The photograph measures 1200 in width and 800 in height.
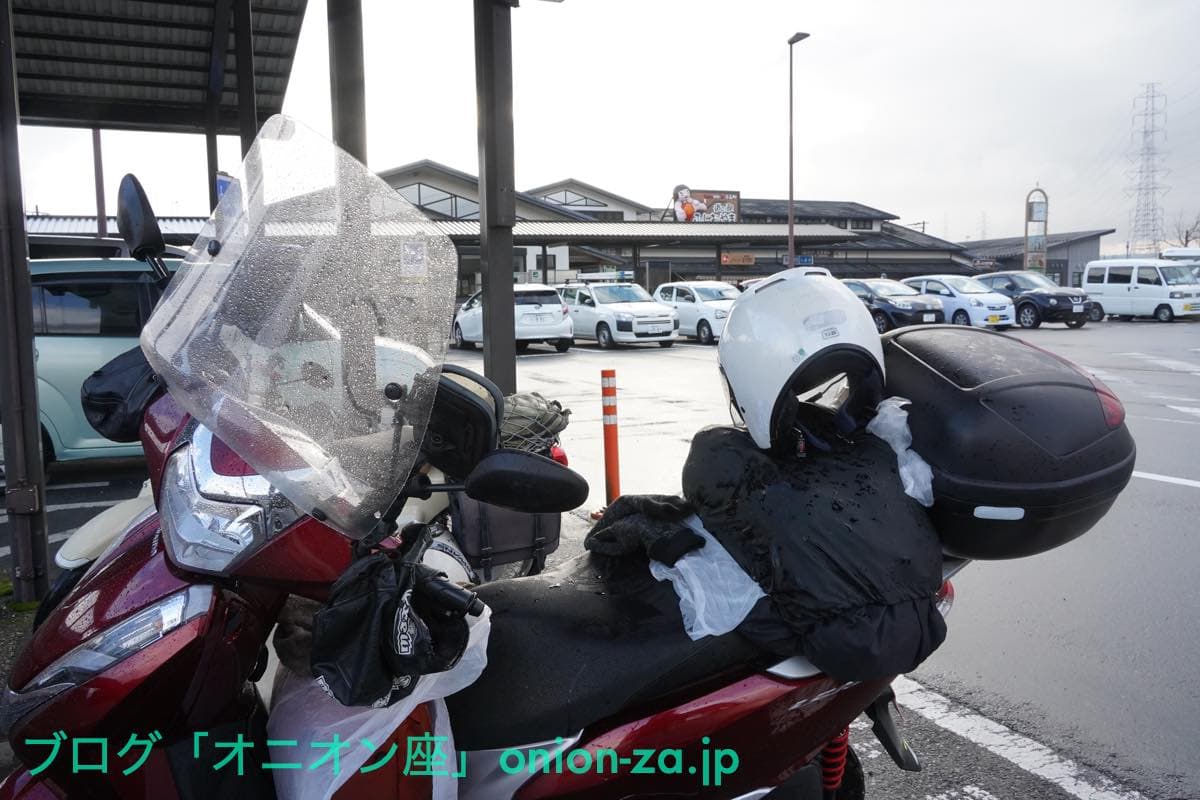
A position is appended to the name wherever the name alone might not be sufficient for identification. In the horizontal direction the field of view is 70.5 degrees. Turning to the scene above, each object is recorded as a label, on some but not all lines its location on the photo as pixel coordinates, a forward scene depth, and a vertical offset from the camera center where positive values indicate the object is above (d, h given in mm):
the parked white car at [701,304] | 20406 +20
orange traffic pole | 5500 -866
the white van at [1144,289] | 23797 +261
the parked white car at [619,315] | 19484 -216
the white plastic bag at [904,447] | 1782 -312
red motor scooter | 1403 -444
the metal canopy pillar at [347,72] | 6223 +1760
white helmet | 1830 -104
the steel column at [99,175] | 16836 +2868
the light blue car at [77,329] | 6492 -110
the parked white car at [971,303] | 21375 -61
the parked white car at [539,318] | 18578 -231
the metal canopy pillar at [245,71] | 6789 +1990
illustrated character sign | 43438 +5122
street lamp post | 27438 +5894
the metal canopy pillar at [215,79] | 7609 +2343
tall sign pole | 37344 +2977
